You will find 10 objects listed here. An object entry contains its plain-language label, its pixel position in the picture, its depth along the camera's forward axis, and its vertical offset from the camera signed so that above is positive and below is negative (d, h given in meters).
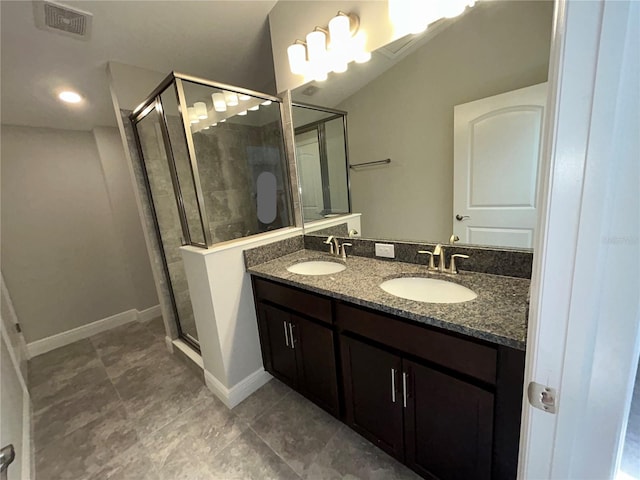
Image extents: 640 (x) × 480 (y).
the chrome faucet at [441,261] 1.31 -0.42
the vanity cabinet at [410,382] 0.87 -0.82
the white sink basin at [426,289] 1.21 -0.53
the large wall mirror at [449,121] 1.07 +0.26
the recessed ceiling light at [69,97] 2.06 +0.87
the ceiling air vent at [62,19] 1.36 +1.01
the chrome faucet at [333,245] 1.81 -0.40
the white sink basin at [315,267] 1.68 -0.51
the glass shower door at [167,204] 1.94 -0.03
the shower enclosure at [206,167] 1.71 +0.23
